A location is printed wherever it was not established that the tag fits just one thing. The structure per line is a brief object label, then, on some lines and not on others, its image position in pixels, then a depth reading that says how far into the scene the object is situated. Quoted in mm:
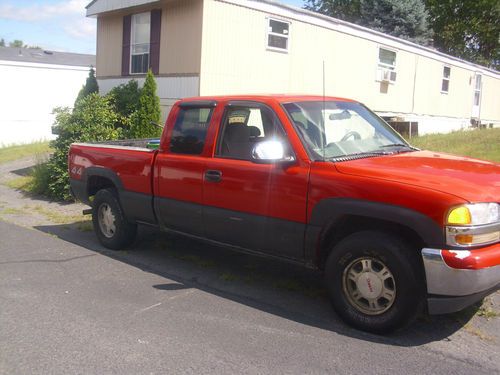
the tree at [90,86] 14437
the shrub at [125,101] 12078
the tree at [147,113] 12055
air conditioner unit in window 17266
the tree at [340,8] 33250
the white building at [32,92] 22641
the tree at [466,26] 33844
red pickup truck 3771
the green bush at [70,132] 10312
